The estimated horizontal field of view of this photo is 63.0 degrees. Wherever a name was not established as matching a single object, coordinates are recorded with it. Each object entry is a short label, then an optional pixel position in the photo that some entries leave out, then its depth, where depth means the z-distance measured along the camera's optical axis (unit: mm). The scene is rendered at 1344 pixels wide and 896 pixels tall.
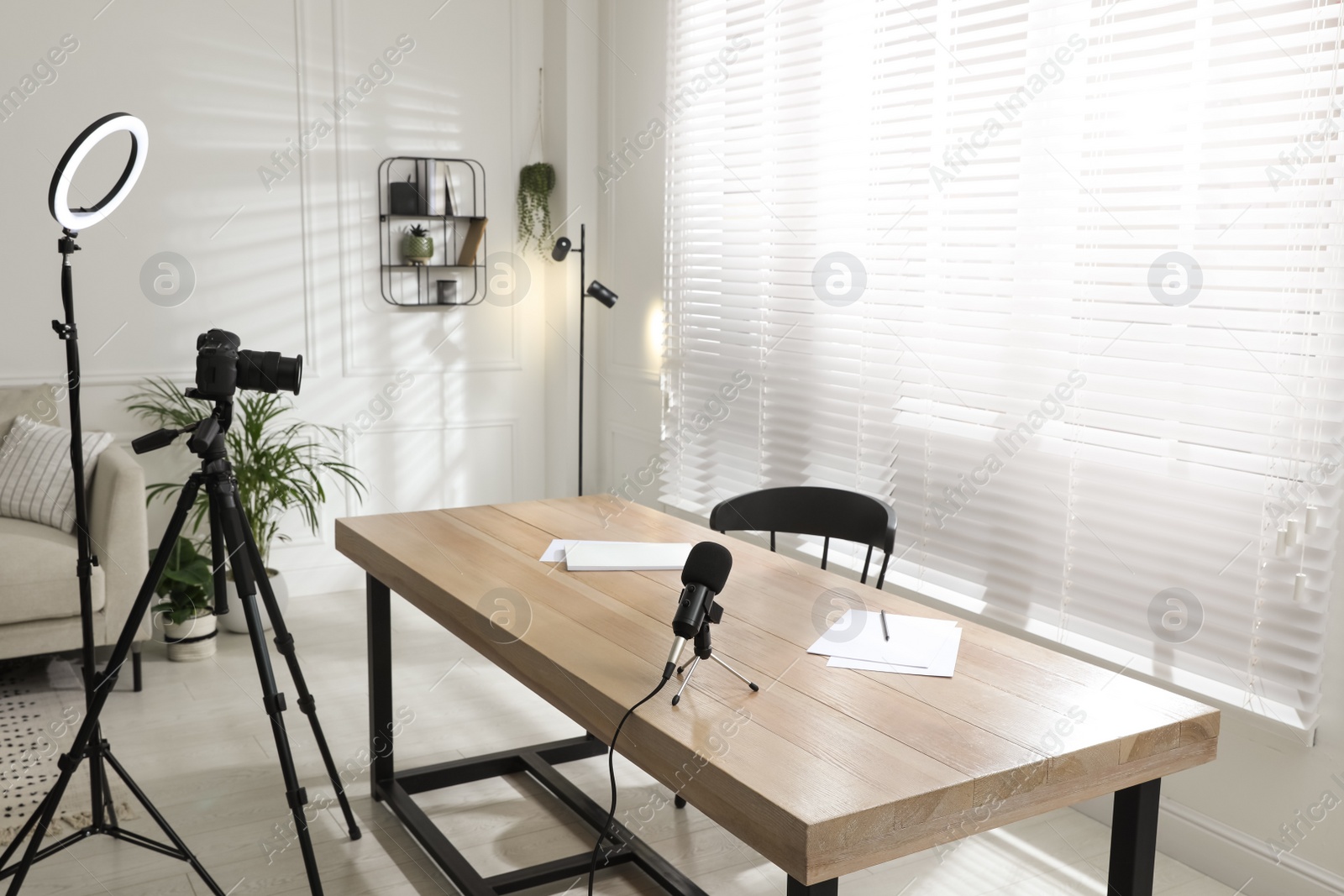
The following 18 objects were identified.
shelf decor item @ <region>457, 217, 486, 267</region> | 5016
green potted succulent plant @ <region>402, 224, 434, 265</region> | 4871
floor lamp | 4422
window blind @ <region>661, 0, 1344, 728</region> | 2393
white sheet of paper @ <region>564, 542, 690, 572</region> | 2365
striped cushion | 3678
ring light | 2117
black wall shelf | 4910
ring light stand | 2117
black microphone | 1597
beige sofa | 3439
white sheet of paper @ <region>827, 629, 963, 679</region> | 1781
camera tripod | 2076
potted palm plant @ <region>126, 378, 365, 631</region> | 4293
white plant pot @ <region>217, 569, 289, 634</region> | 4328
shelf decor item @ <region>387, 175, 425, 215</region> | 4859
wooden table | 1351
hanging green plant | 5156
